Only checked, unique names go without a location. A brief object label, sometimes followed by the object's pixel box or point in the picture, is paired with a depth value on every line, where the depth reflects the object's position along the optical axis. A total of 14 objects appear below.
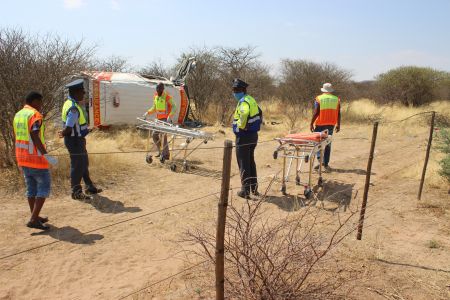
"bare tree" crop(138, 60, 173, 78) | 20.84
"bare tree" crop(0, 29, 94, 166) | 7.04
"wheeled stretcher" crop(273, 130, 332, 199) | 6.30
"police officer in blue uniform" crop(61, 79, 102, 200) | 6.00
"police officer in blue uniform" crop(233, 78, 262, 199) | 6.42
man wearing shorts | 4.93
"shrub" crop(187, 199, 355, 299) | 3.10
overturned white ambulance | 12.66
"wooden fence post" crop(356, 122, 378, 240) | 4.72
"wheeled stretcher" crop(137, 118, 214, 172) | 7.88
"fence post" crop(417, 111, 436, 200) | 6.43
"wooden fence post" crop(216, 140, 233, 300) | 2.85
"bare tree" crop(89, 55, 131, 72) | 20.13
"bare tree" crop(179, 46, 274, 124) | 16.95
